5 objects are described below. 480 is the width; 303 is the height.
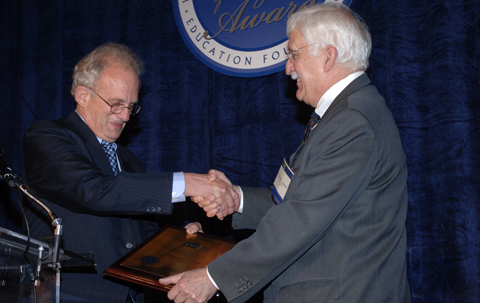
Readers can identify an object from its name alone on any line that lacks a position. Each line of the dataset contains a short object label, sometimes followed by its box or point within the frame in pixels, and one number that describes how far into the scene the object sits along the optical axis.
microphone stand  1.42
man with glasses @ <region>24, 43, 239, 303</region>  1.92
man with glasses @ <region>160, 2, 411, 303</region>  1.46
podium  1.36
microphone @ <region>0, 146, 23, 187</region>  1.46
